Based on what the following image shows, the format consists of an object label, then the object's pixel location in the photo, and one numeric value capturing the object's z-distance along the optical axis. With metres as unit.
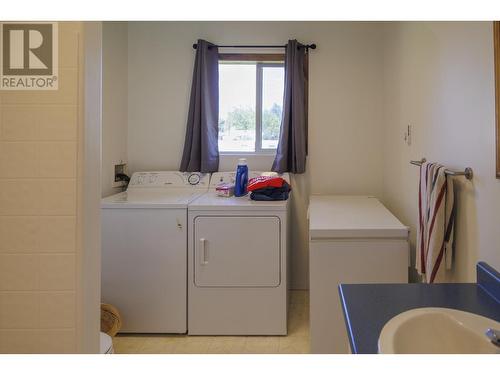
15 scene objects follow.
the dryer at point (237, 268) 2.39
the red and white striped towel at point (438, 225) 1.53
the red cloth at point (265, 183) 2.61
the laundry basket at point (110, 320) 2.28
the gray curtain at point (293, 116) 3.06
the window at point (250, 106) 3.27
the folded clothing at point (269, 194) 2.59
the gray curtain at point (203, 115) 3.08
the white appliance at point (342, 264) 1.88
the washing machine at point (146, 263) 2.41
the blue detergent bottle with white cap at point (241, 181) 2.79
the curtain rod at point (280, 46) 3.12
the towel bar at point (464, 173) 1.46
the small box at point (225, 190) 2.78
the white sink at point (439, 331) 0.89
